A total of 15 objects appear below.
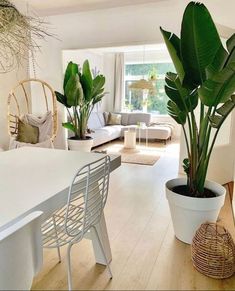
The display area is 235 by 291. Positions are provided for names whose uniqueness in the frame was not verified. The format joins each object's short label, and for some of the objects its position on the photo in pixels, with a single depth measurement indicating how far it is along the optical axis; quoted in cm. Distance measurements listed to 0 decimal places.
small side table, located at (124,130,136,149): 563
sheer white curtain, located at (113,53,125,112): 749
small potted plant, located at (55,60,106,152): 390
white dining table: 101
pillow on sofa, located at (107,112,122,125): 707
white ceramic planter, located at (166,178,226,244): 189
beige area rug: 461
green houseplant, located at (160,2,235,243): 157
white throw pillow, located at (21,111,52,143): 377
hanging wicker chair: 392
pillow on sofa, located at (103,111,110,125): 706
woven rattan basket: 161
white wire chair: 122
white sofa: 582
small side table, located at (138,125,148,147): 624
